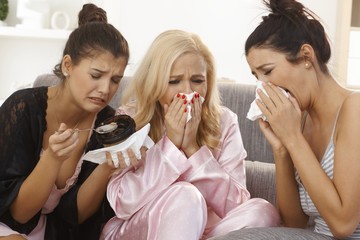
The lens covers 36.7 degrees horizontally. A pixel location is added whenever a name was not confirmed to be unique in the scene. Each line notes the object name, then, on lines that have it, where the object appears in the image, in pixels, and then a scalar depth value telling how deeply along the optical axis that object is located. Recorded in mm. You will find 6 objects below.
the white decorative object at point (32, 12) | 3381
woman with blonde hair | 1530
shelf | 3354
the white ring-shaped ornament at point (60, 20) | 3486
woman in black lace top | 1596
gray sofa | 2105
